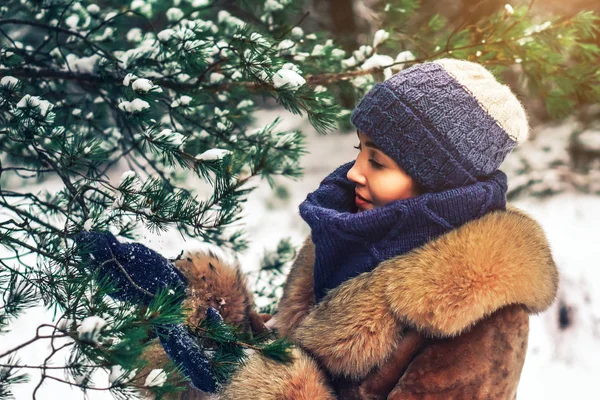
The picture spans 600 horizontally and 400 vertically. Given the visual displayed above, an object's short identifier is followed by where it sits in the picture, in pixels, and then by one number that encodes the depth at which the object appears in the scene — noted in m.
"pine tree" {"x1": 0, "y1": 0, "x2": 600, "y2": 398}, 1.15
